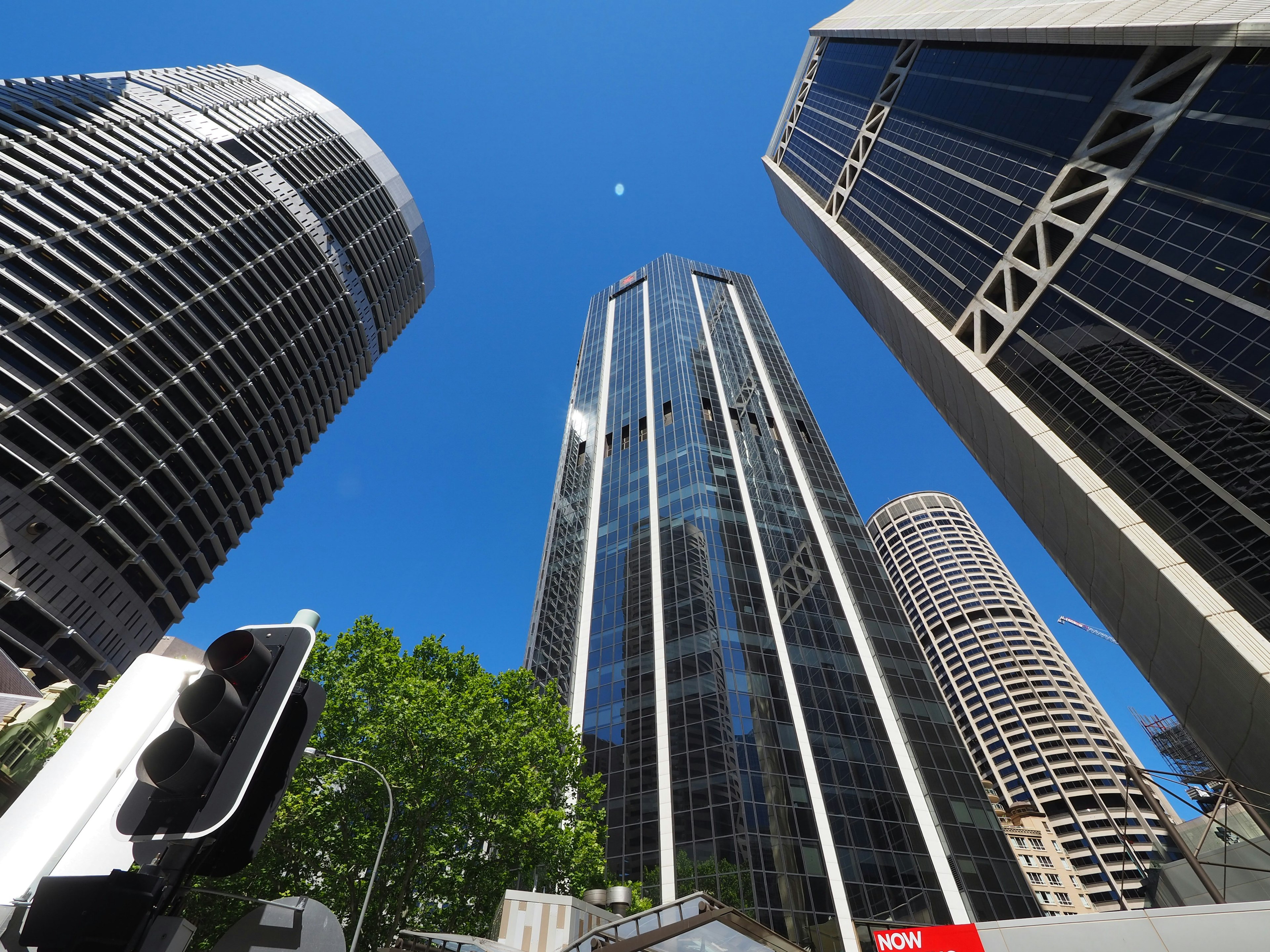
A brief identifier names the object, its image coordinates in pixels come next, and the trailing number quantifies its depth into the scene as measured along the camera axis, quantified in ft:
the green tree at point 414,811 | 68.95
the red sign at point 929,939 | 34.78
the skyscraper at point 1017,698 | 329.93
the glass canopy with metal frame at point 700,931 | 36.22
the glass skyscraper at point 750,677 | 128.36
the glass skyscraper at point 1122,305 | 90.63
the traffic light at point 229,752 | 9.00
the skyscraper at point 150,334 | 130.41
